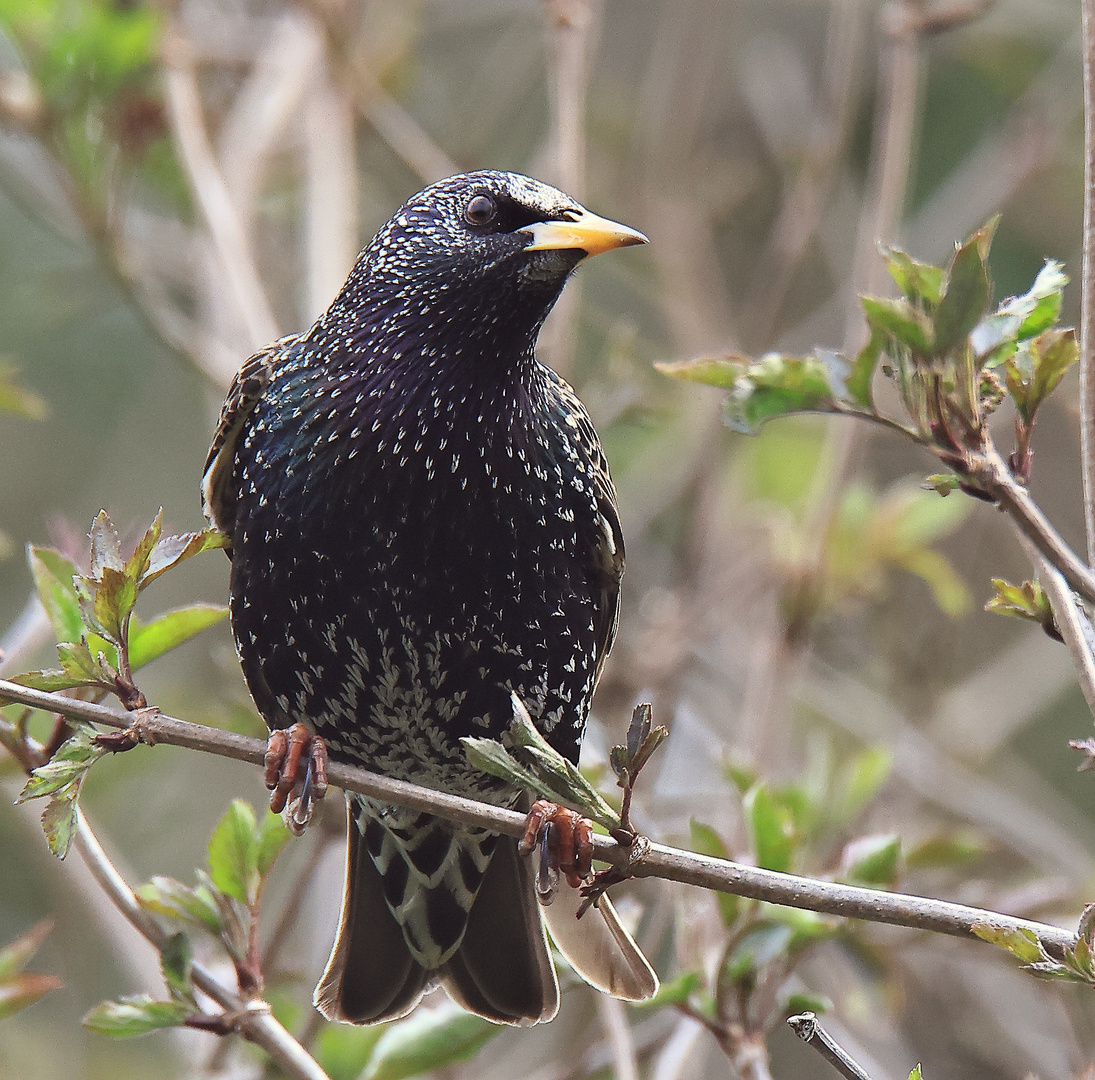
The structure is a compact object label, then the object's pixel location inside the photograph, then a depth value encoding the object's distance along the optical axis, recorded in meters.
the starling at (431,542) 5.28
